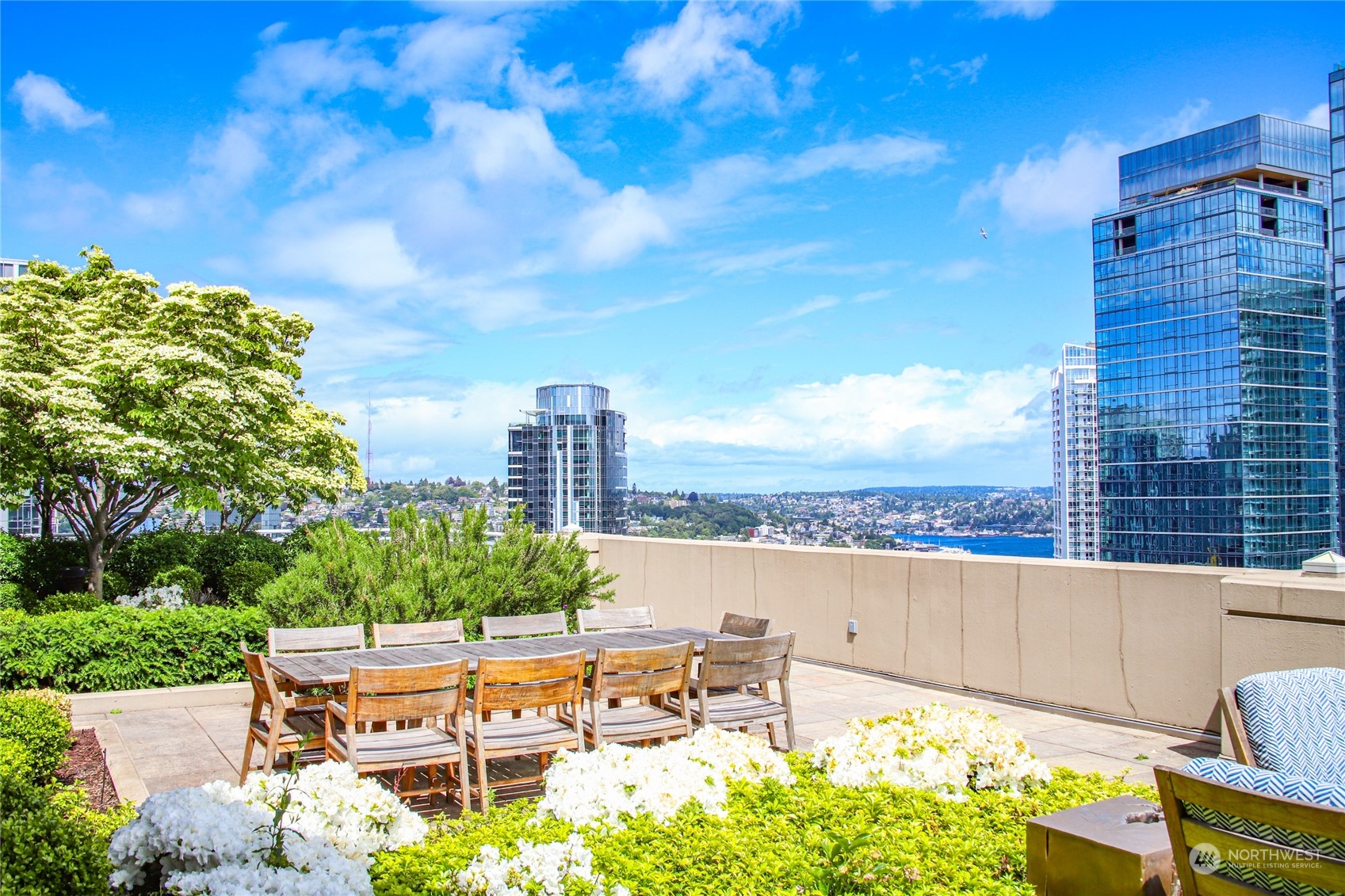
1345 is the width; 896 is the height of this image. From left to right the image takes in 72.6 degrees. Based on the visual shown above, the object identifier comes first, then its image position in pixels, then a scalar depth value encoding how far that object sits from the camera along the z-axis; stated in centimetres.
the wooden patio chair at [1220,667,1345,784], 345
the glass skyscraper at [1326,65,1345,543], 5191
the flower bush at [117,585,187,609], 1086
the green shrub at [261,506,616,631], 733
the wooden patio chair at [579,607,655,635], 650
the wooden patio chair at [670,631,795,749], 505
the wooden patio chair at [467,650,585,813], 432
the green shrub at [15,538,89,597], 1330
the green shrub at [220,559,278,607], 1269
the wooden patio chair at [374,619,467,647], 569
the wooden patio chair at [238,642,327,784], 445
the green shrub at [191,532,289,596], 1447
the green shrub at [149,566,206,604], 1297
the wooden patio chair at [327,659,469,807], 406
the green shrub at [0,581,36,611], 1068
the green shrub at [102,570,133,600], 1295
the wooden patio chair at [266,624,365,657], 540
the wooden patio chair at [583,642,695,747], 471
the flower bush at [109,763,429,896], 229
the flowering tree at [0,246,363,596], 1159
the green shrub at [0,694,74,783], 462
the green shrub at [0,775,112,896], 223
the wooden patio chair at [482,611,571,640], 622
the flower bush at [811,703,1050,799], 370
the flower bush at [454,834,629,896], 252
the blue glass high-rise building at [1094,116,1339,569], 8219
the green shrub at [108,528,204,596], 1421
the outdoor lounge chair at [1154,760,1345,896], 201
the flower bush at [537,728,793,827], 322
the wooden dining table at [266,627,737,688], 449
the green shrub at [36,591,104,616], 1023
